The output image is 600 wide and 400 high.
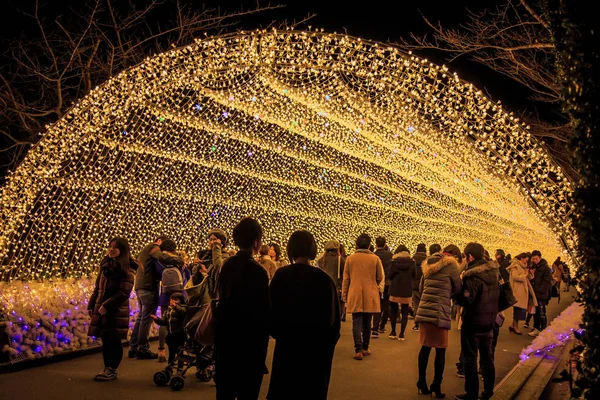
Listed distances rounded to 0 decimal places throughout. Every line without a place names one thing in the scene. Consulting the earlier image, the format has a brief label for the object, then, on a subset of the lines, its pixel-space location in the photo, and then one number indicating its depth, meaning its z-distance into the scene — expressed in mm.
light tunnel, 10469
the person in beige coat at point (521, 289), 13195
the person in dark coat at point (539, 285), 14117
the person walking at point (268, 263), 11500
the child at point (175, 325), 7520
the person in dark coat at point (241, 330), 4629
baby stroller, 6817
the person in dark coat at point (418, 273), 14031
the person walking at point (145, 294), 8992
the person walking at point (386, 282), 13148
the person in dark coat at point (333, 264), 13023
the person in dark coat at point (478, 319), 6734
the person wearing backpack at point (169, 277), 8391
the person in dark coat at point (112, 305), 7234
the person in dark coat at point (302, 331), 4453
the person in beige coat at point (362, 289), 9570
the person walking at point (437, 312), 7039
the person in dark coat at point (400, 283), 12172
